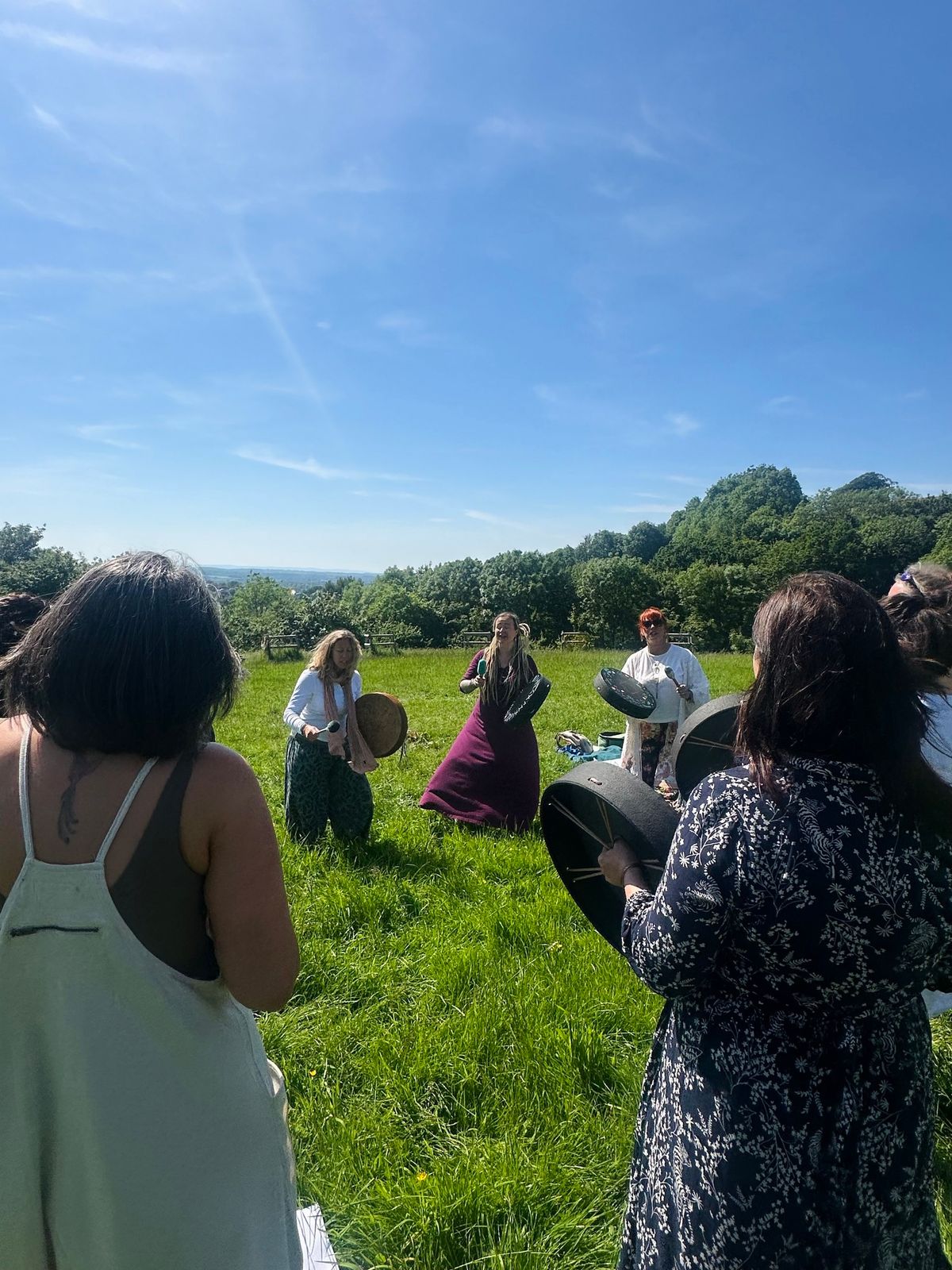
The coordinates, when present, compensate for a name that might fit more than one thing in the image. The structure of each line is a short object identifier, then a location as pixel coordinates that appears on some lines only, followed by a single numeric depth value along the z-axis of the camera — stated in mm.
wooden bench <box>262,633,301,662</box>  27297
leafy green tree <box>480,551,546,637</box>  43031
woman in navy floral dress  1351
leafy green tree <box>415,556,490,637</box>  39656
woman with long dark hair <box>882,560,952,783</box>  2613
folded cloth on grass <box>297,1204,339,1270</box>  2150
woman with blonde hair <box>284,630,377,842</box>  5586
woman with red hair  6199
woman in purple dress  6332
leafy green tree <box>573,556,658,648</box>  40375
